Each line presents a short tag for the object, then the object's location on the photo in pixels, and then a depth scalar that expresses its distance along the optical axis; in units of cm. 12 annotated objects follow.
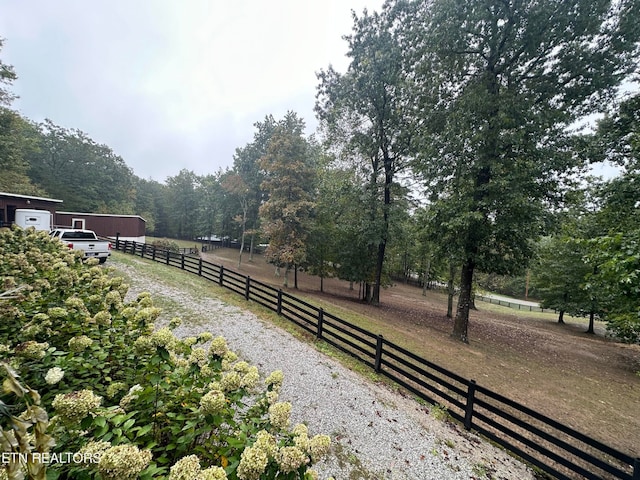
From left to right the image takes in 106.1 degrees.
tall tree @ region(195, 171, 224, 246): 3447
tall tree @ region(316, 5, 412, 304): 1185
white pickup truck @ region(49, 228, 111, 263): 988
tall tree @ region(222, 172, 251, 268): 2492
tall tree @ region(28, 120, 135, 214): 2892
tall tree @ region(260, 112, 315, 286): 1605
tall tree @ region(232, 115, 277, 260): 2653
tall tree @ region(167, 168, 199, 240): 4416
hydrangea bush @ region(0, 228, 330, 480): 140
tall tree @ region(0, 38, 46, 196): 1633
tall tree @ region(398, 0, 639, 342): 760
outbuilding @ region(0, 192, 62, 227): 1555
